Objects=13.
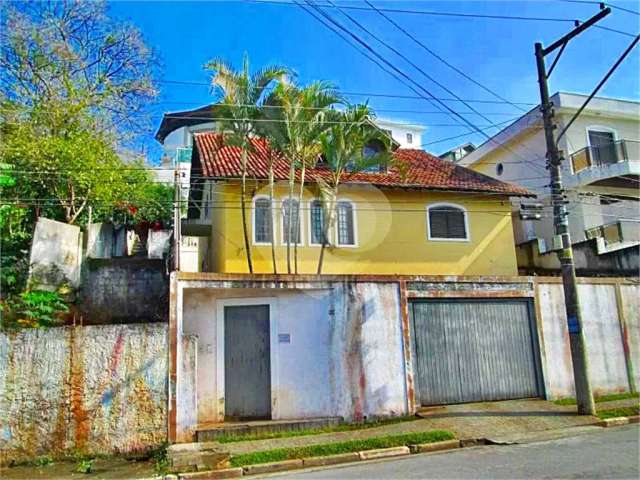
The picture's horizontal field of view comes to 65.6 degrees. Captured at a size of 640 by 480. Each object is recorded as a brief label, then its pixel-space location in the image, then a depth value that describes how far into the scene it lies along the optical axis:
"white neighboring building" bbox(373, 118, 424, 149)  45.53
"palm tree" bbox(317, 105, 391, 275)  12.49
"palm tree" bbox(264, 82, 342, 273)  12.19
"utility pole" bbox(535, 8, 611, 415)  10.88
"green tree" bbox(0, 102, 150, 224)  14.39
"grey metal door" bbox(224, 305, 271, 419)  10.88
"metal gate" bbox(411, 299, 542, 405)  11.68
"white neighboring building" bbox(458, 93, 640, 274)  17.28
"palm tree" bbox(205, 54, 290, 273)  12.34
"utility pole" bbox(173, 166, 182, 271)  10.97
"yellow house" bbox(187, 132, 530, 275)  14.53
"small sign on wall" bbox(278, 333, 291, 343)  11.17
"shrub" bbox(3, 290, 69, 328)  9.85
